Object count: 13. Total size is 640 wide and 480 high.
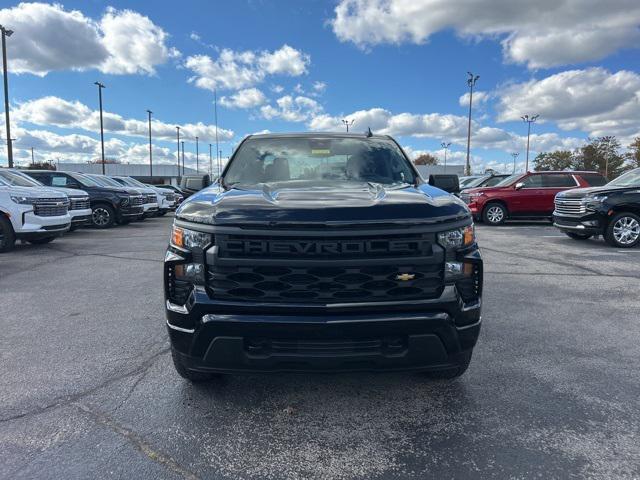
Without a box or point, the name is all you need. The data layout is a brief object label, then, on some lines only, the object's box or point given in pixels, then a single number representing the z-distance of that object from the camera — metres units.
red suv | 14.27
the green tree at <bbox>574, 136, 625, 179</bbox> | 67.38
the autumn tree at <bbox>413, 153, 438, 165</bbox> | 106.06
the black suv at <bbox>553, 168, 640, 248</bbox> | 9.20
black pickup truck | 2.44
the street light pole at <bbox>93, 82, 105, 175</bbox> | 39.38
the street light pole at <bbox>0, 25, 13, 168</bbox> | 22.18
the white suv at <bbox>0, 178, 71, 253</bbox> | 8.88
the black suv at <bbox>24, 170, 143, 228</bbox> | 13.90
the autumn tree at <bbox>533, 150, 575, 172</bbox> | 76.25
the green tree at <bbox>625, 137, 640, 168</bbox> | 61.72
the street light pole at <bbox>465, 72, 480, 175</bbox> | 38.95
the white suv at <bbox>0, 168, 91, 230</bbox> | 9.92
